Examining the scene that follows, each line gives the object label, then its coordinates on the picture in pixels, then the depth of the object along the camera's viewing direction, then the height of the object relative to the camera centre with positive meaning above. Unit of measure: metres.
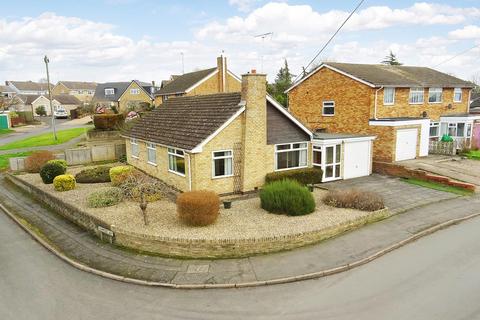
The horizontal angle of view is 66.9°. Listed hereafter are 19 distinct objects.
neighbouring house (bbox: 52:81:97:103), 115.07 +5.36
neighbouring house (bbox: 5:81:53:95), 117.74 +6.21
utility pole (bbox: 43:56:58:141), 33.75 +4.09
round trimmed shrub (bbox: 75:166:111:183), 21.30 -4.17
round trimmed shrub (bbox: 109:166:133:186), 19.69 -3.80
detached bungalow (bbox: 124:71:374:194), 16.91 -2.11
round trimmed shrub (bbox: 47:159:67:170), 22.17 -3.52
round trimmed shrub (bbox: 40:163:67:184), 21.12 -3.84
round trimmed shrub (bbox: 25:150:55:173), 25.27 -3.80
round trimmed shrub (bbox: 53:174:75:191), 19.25 -4.07
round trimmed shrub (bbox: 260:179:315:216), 14.63 -3.95
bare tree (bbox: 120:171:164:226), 16.33 -3.92
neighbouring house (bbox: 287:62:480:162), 24.58 -0.30
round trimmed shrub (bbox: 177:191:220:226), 13.09 -3.77
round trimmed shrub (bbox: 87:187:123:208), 16.20 -4.21
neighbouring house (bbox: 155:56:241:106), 37.69 +2.32
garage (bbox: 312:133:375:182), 20.38 -3.14
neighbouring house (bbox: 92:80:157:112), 65.19 +1.94
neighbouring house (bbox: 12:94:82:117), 82.31 +0.51
